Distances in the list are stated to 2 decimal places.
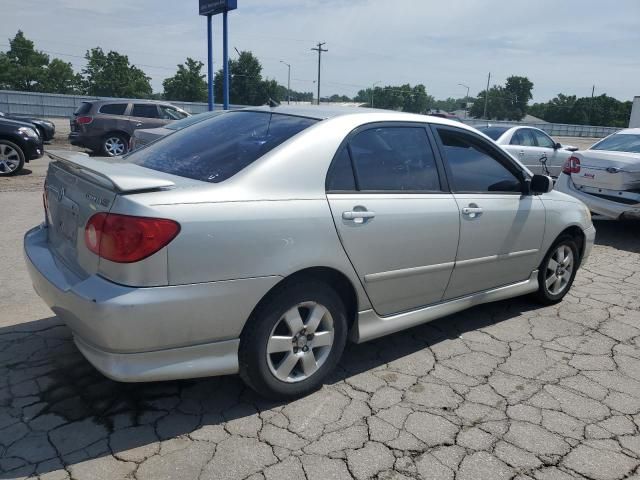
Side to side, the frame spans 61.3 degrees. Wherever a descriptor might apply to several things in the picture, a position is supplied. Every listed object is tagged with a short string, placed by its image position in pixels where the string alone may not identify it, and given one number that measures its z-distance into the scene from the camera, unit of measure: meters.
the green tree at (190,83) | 72.31
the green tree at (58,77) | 71.32
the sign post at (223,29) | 17.92
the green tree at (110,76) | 72.62
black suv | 10.58
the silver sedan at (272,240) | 2.43
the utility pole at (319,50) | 61.62
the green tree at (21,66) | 65.06
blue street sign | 17.83
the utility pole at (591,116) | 88.62
